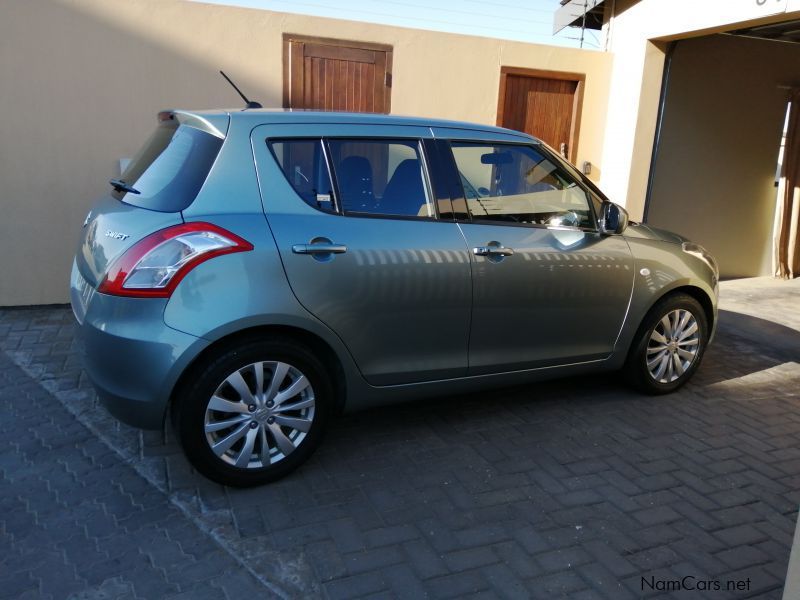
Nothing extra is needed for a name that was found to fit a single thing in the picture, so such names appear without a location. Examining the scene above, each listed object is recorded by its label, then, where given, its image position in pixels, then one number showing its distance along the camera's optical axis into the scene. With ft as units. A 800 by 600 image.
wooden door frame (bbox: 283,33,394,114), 21.26
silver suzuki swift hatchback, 9.91
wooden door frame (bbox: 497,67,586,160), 24.25
